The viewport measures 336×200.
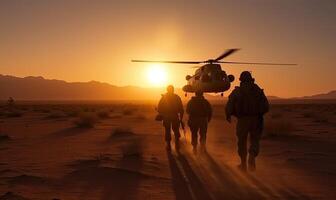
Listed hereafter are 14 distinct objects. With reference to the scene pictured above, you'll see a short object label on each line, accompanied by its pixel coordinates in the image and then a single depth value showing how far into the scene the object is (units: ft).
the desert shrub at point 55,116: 110.22
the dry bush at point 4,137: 53.14
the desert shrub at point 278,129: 57.28
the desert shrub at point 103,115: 116.83
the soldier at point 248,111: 30.35
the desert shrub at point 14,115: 114.21
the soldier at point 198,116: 40.88
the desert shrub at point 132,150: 37.91
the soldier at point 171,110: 41.98
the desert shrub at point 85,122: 76.23
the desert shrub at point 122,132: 59.57
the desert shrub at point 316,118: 87.45
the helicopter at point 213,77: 86.99
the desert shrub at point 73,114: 120.78
